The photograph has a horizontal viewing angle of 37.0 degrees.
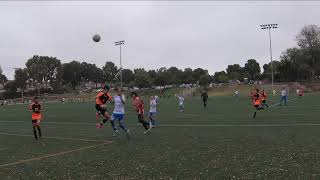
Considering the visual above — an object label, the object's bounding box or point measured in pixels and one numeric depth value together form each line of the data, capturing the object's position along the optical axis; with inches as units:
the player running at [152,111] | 957.8
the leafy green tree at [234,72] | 6853.3
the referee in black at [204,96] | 1818.4
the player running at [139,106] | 870.4
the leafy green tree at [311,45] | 5039.4
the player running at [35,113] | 772.0
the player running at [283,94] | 1689.1
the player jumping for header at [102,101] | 746.8
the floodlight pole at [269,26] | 3759.8
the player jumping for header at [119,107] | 740.6
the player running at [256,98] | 1115.7
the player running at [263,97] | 1343.5
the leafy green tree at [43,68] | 6628.9
